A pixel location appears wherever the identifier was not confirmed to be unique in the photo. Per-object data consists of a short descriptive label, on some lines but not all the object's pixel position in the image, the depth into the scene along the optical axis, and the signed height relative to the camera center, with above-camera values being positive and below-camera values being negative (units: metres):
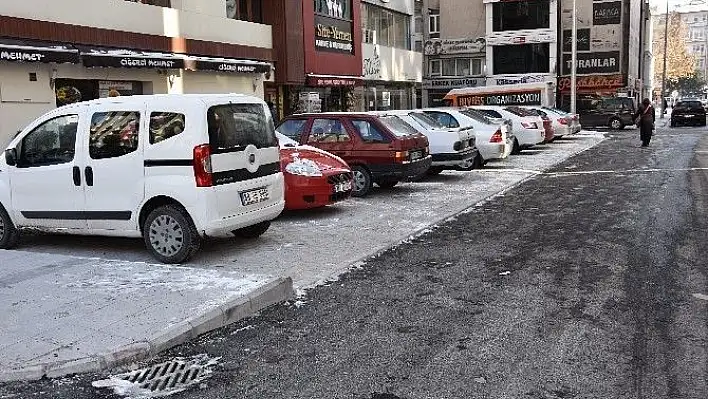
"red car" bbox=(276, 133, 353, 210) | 10.36 -1.06
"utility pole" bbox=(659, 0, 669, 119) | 59.58 -0.45
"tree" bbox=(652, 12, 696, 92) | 87.44 +4.91
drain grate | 4.44 -1.72
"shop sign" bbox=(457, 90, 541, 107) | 37.81 +0.19
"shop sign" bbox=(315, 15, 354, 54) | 26.31 +2.81
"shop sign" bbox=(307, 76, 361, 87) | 25.38 +0.98
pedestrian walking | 23.92 -0.86
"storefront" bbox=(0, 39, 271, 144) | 14.12 +0.95
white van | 7.44 -0.62
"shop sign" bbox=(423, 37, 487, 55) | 50.47 +4.16
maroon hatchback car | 12.48 -0.64
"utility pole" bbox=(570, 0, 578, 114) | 39.69 +1.24
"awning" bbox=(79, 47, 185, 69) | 15.39 +1.27
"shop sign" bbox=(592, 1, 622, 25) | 48.06 +5.82
